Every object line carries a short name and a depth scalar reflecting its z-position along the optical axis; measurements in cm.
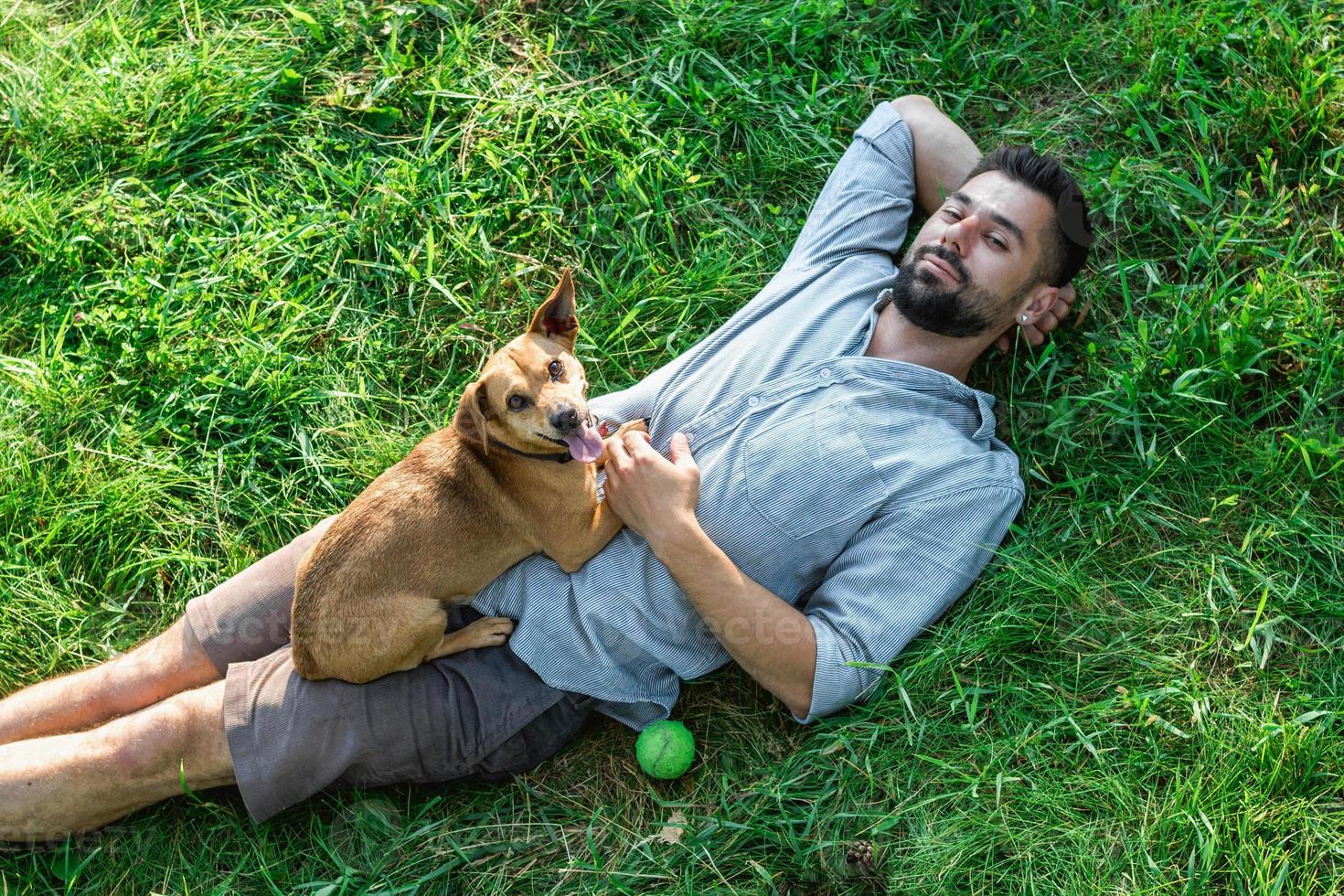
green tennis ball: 378
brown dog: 349
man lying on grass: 355
